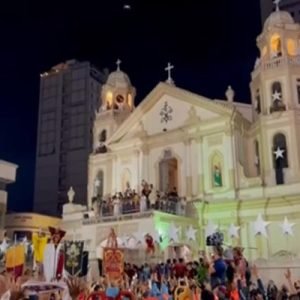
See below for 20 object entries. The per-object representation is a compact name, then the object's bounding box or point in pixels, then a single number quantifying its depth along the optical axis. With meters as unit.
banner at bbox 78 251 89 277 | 10.33
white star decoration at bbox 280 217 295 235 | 24.95
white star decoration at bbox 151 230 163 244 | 24.84
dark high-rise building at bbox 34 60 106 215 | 61.78
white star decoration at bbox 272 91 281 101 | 29.28
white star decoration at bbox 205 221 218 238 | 25.39
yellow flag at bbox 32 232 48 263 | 10.91
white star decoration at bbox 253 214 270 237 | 25.09
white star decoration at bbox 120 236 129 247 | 25.07
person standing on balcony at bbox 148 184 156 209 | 29.23
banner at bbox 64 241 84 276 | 10.01
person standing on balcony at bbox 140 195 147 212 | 26.30
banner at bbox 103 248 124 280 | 10.46
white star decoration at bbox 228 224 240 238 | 26.39
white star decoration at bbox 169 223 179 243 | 25.30
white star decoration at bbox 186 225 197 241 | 27.09
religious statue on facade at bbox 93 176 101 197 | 34.90
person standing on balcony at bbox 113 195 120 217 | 27.45
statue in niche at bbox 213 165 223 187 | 29.36
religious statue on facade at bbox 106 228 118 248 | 12.15
